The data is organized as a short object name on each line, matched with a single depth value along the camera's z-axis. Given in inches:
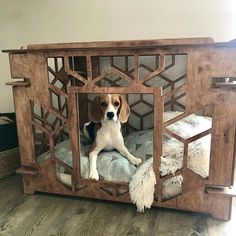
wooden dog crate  39.2
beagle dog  51.6
